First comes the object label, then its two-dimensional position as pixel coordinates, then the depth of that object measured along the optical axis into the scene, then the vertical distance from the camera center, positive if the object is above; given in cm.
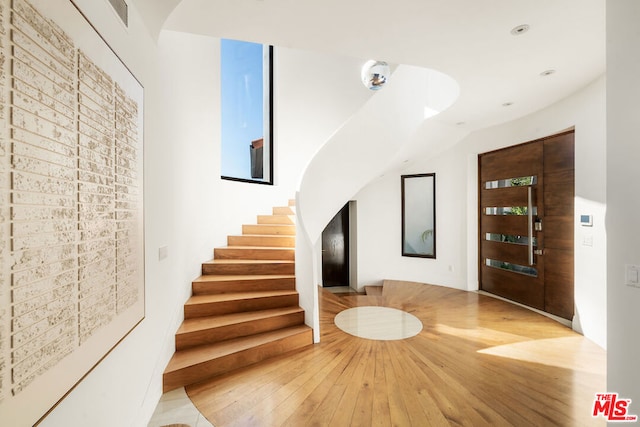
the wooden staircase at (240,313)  241 -104
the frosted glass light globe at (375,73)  473 +243
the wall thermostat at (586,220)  313 -6
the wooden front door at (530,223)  359 -12
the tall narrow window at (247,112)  470 +192
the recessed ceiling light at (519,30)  202 +137
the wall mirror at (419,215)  592 +0
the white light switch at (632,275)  140 -31
